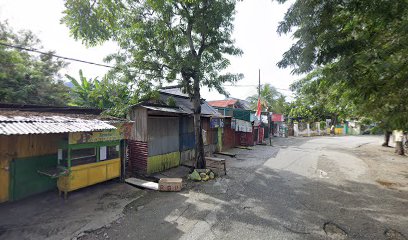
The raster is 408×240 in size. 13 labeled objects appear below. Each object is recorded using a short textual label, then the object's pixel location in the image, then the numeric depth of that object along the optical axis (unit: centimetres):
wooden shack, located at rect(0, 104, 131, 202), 659
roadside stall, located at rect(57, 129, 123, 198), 715
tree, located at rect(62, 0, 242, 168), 931
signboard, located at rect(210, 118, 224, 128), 1579
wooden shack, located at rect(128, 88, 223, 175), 1031
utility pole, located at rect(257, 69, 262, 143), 2309
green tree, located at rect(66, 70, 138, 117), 1463
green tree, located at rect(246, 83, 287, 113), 3034
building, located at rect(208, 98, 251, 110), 2801
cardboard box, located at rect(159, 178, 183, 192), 809
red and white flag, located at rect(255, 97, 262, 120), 2051
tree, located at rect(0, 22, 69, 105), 1510
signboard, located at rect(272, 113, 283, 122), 2983
